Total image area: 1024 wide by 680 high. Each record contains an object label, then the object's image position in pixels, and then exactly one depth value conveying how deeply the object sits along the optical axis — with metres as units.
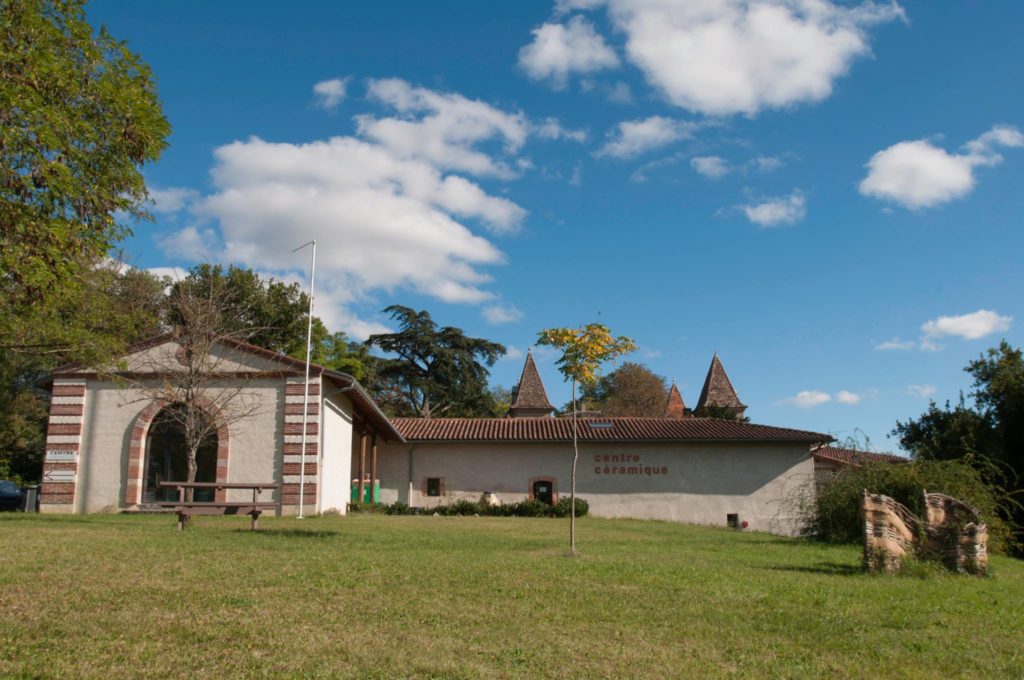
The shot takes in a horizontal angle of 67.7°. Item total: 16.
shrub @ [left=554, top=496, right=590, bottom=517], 27.72
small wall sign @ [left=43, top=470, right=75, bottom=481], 23.02
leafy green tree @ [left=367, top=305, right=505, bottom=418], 47.97
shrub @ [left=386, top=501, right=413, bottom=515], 28.63
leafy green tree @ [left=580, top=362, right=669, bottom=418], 57.06
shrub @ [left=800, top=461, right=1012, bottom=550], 16.02
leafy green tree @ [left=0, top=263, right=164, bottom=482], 36.12
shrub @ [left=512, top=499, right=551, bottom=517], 27.83
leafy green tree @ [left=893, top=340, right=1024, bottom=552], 22.72
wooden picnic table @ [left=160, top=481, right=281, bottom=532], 14.43
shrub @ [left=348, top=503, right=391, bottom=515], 27.17
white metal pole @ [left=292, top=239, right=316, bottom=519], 22.06
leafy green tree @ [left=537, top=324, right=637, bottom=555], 14.07
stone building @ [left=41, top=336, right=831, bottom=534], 22.97
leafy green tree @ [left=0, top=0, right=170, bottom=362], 8.38
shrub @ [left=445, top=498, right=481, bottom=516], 28.75
